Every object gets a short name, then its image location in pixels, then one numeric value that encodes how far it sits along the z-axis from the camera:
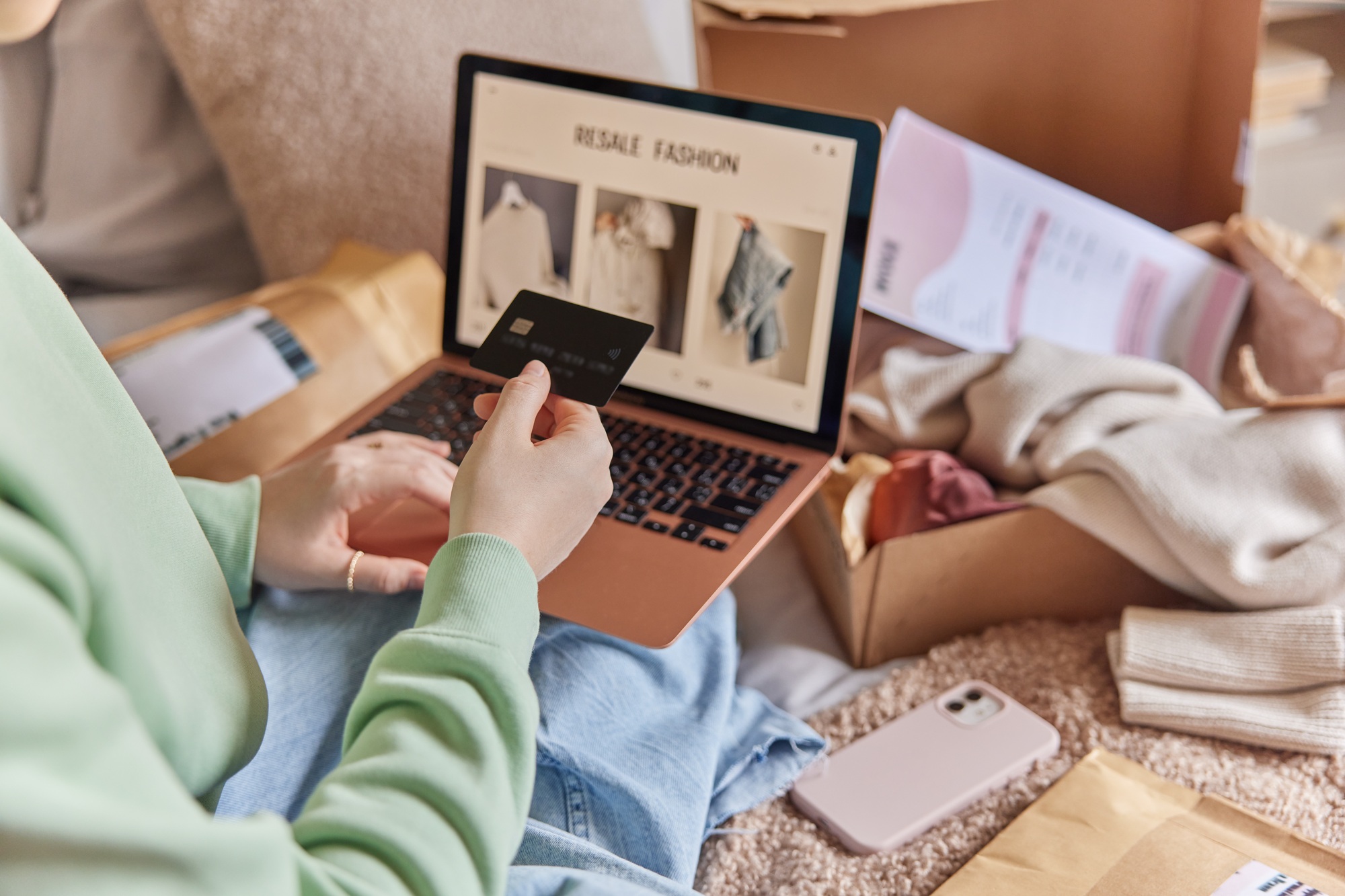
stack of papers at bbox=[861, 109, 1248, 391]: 0.96
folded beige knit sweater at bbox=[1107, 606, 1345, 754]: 0.62
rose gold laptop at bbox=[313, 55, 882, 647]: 0.67
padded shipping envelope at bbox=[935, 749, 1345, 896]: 0.52
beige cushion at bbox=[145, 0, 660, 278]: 0.99
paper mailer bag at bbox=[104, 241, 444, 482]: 0.83
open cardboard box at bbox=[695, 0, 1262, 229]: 0.99
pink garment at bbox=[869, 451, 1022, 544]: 0.73
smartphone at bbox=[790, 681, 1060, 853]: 0.60
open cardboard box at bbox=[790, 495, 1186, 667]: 0.71
